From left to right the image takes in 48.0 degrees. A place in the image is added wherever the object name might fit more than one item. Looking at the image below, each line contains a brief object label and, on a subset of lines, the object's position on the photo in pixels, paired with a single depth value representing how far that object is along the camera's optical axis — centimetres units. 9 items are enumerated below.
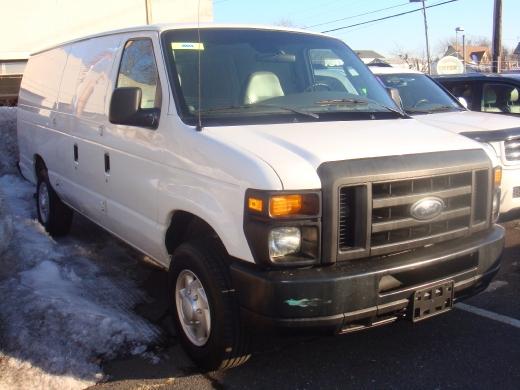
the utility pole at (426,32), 3451
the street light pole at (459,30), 6649
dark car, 823
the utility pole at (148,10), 2215
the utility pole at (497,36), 2080
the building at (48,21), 2419
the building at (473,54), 3658
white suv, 592
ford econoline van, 303
